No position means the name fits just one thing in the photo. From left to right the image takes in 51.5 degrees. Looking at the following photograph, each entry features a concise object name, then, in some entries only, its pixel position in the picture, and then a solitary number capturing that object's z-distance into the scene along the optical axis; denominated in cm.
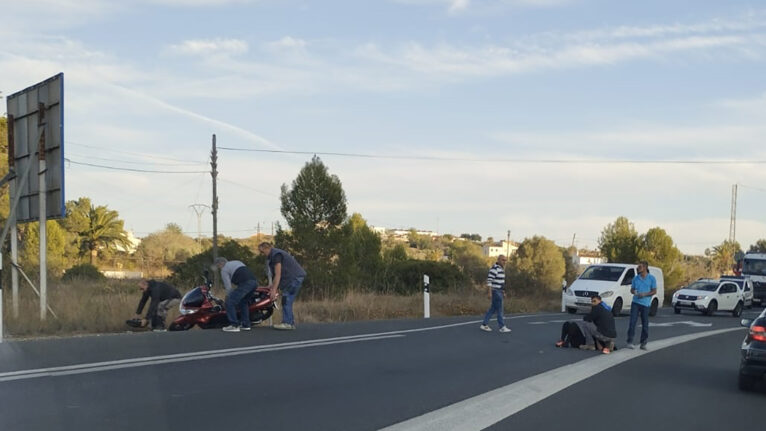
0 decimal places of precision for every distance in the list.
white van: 2803
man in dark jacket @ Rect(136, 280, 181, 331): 1553
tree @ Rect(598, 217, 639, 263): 7281
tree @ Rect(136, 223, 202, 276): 8287
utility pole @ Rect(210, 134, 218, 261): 4825
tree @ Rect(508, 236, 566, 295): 7394
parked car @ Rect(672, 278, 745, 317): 3419
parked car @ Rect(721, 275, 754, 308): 4056
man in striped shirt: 1781
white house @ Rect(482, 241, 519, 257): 17498
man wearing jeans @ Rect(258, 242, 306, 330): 1513
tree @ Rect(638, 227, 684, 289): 7044
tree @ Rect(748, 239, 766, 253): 12338
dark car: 1012
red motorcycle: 1503
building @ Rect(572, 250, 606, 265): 13400
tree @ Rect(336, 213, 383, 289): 4772
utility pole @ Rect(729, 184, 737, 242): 8494
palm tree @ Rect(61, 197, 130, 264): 6366
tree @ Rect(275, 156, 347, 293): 4953
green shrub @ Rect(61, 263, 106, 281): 3836
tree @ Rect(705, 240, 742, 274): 10625
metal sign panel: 1627
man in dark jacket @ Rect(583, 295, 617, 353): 1518
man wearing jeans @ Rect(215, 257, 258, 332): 1455
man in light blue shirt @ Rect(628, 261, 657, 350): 1552
